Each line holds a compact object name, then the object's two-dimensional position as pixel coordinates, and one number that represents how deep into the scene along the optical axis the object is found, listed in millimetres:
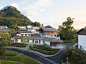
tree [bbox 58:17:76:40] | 59556
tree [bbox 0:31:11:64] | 34050
